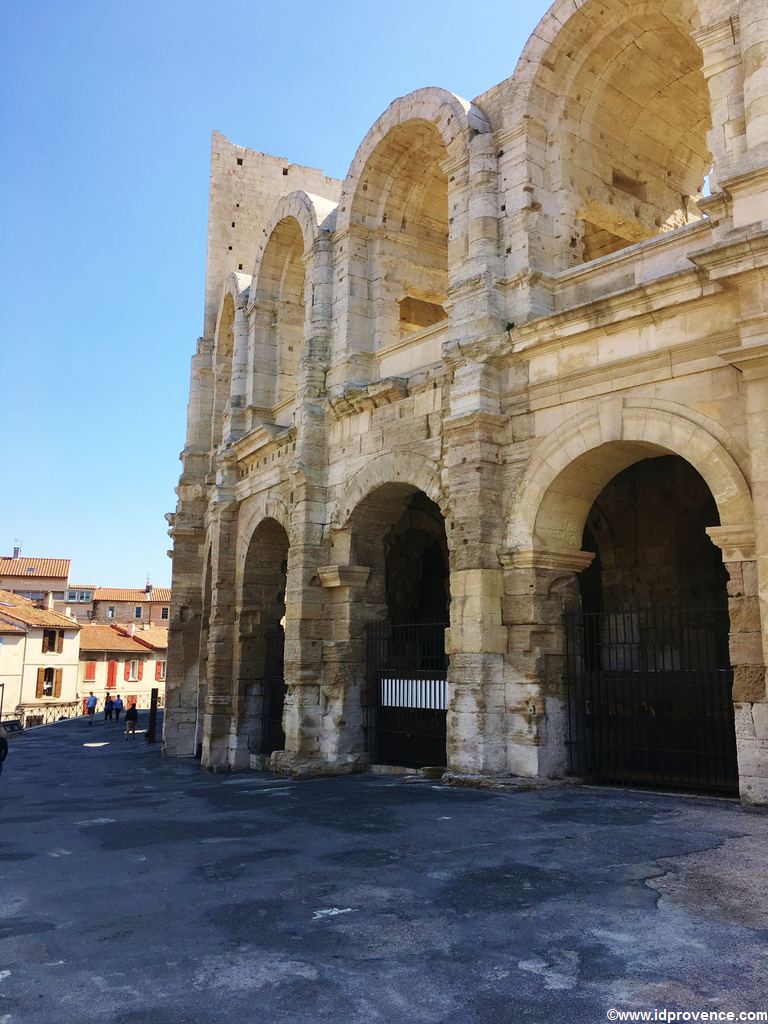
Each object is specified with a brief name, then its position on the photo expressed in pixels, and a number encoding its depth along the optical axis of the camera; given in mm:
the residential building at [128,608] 52938
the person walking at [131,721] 20547
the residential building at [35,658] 31516
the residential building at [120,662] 39531
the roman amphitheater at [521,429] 6961
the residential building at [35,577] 49406
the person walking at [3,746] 8750
